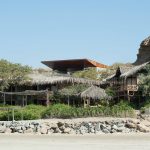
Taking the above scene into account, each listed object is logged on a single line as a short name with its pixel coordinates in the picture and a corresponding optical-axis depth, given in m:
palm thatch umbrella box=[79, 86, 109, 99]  58.91
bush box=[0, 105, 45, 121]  49.06
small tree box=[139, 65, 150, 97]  54.56
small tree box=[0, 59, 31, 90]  63.22
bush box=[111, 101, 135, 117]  47.06
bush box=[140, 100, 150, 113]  49.39
